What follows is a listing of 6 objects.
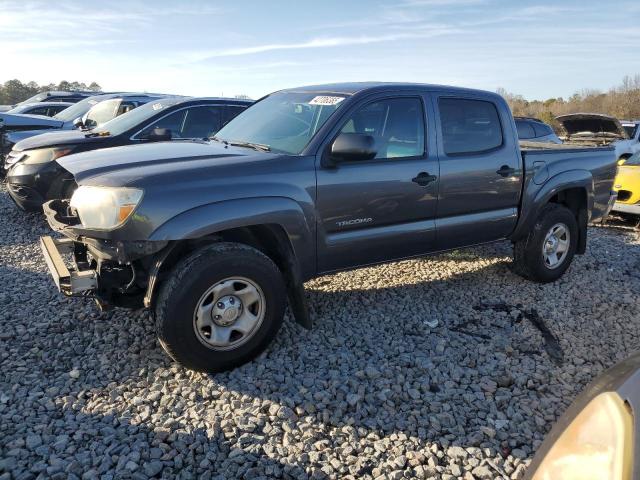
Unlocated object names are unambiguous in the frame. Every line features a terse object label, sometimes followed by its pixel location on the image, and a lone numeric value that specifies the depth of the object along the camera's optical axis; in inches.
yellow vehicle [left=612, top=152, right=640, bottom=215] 314.5
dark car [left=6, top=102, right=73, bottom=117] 556.8
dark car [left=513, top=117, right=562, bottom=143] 470.6
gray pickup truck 120.6
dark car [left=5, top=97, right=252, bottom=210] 244.7
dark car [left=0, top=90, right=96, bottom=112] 669.9
